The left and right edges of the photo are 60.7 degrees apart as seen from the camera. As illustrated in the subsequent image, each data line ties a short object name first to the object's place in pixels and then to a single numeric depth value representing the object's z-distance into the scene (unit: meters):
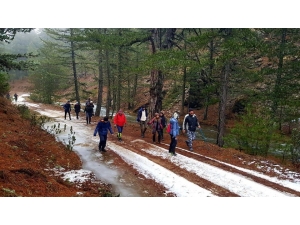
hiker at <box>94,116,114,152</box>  11.03
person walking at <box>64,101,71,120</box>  20.94
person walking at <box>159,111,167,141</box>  13.25
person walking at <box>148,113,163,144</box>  13.03
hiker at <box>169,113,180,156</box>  10.80
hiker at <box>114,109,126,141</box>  13.29
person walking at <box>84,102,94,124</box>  18.52
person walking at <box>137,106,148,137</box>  14.45
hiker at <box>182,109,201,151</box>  11.71
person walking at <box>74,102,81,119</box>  21.40
